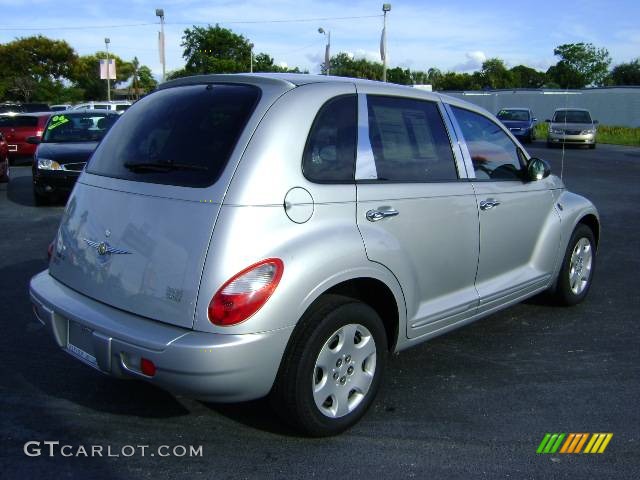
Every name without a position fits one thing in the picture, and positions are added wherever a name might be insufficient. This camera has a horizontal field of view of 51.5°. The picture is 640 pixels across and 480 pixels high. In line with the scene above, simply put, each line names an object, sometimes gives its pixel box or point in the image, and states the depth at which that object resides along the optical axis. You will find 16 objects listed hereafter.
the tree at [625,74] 82.94
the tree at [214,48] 57.56
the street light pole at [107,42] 56.11
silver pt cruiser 2.92
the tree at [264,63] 61.94
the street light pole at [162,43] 28.89
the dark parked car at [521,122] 28.88
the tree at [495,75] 92.50
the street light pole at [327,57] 32.12
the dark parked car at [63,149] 10.48
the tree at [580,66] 89.62
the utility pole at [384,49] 28.61
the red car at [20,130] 18.61
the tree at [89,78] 68.44
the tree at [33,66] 61.88
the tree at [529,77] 101.31
